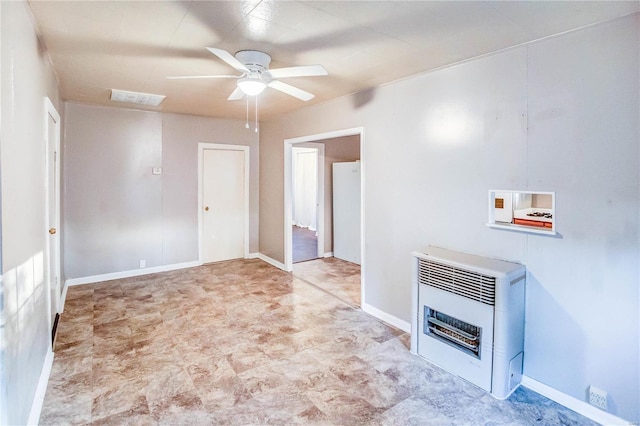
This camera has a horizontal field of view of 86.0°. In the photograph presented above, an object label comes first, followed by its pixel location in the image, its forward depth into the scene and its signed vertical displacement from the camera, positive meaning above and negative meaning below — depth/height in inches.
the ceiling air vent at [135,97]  160.6 +51.2
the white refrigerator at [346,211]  244.4 -7.4
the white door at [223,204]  232.2 -2.0
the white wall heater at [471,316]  94.3 -34.5
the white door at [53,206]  121.8 -2.0
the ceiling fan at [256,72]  99.7 +38.8
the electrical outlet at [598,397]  85.7 -49.7
